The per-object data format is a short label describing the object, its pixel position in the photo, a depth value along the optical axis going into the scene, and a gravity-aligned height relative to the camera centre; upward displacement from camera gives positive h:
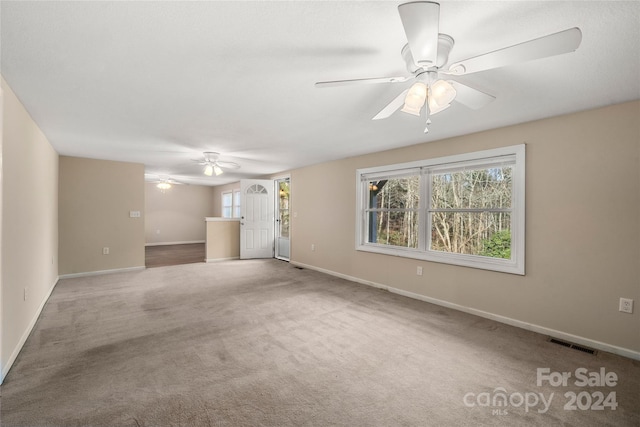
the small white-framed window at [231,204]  9.43 +0.27
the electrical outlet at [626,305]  2.41 -0.79
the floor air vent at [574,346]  2.50 -1.22
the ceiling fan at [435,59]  1.17 +0.78
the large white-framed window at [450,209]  3.16 +0.05
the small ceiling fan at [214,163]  4.71 +0.92
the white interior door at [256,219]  6.98 -0.18
